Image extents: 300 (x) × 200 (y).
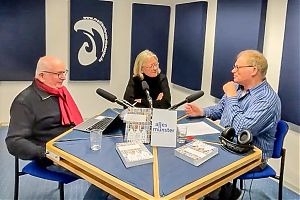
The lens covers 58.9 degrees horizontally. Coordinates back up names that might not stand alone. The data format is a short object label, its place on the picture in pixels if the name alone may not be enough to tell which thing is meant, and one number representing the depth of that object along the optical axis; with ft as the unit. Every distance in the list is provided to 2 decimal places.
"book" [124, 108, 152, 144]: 5.46
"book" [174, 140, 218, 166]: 4.73
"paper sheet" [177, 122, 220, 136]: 6.17
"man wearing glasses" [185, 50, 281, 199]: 5.94
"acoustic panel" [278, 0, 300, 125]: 7.87
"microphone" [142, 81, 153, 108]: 5.97
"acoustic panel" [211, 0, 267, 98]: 8.92
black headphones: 5.26
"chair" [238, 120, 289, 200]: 6.24
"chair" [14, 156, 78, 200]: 5.76
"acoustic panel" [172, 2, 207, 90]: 11.60
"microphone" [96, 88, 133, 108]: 5.70
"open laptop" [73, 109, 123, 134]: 6.02
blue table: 3.99
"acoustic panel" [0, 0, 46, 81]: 11.63
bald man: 5.68
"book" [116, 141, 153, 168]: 4.58
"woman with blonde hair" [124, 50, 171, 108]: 8.92
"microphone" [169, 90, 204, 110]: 5.72
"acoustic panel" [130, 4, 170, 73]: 13.15
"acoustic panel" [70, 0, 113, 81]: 12.41
